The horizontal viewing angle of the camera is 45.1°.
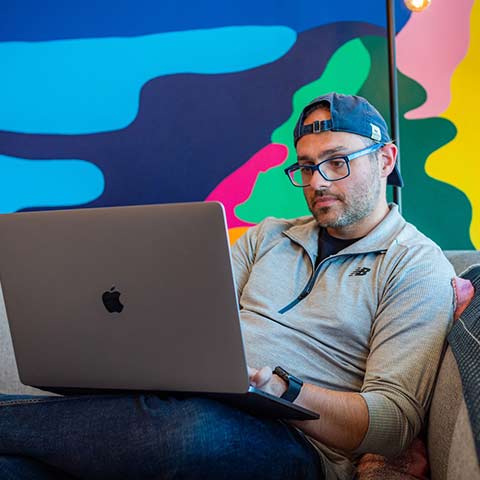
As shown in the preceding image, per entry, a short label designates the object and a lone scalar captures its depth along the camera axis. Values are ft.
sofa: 2.51
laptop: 2.95
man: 3.15
